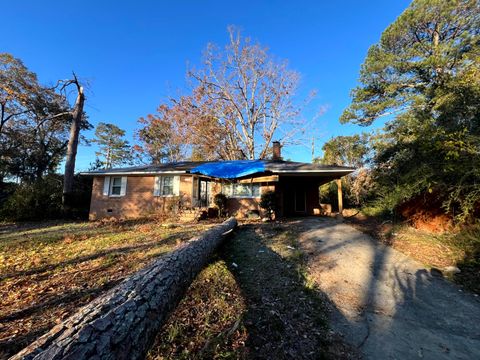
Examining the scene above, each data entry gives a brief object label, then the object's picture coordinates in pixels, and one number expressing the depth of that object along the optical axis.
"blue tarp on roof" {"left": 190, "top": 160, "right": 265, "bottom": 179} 9.80
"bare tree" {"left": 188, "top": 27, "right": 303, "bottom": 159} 18.98
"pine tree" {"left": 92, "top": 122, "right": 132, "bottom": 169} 36.25
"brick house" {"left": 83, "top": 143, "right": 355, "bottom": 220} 11.25
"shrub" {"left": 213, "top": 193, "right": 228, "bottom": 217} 11.71
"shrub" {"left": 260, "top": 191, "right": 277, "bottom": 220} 10.92
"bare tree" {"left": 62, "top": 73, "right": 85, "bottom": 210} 13.16
